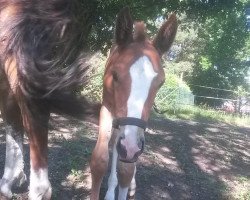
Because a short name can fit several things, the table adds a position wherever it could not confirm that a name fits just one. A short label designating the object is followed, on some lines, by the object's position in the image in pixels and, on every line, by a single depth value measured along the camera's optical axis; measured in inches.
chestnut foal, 50.3
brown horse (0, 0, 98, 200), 47.0
